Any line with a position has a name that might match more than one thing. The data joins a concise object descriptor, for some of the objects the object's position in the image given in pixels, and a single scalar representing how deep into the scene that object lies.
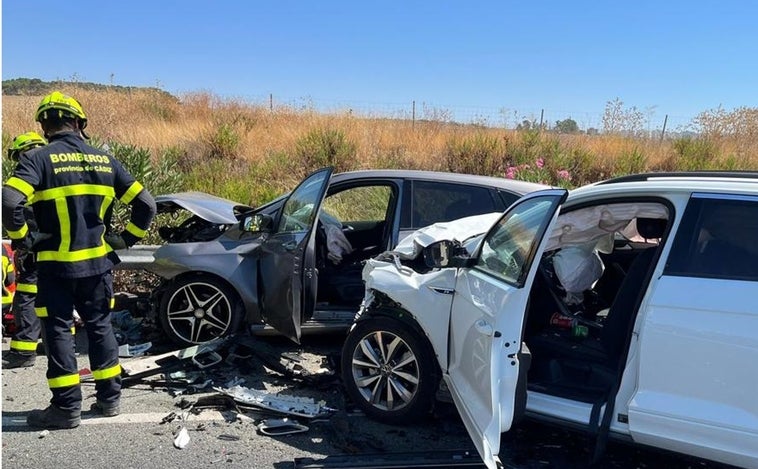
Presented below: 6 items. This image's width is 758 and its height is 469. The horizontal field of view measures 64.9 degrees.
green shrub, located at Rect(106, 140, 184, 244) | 7.44
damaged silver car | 4.92
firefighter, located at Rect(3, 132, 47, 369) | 4.85
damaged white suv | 2.72
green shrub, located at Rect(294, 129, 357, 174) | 12.48
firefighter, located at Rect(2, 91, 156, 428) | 3.78
